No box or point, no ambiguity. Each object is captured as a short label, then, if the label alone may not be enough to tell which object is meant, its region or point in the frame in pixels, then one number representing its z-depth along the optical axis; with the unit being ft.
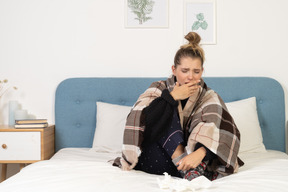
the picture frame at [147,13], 9.57
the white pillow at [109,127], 8.36
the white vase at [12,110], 9.24
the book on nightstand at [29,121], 8.42
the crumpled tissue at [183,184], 4.43
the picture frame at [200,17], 9.59
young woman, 5.61
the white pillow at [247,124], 8.20
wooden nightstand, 8.24
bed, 6.97
